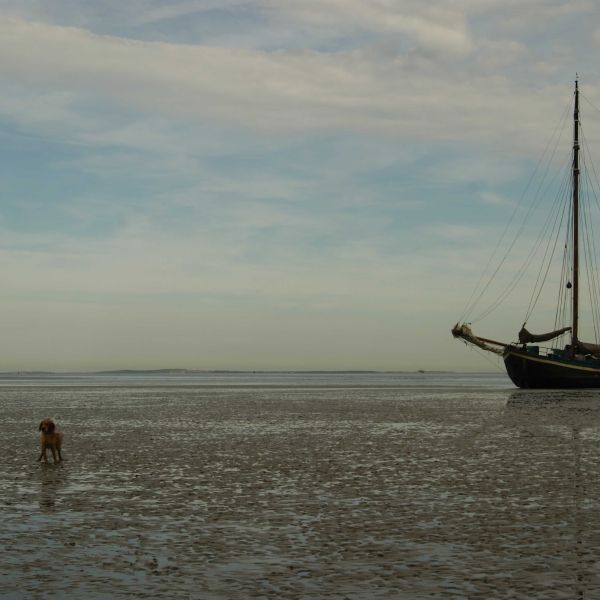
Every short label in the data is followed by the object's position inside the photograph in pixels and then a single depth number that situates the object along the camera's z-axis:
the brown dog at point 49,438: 22.08
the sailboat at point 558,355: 80.69
